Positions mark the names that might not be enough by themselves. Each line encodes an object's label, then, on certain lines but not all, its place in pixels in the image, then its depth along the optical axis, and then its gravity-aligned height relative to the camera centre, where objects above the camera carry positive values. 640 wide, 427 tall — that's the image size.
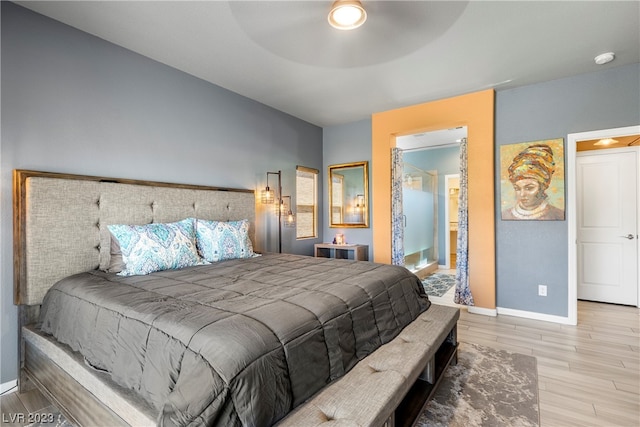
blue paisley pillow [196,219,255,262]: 2.76 -0.27
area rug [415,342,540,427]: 1.76 -1.25
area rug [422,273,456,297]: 4.61 -1.26
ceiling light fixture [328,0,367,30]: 1.94 +1.34
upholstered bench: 1.14 -0.79
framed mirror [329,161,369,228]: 4.73 +0.29
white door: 3.85 -0.21
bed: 1.09 -0.52
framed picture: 3.30 +0.34
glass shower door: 5.55 -0.14
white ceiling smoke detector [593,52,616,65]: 2.77 +1.45
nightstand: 4.48 -0.63
